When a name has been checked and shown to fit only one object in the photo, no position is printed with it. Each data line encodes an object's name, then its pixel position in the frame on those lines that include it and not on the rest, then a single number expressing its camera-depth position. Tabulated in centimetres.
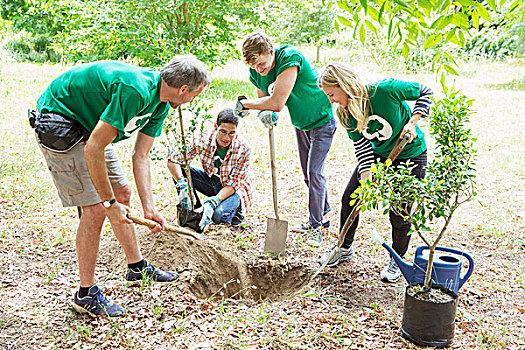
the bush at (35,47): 1658
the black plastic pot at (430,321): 235
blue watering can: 263
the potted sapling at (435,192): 238
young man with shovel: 334
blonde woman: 280
